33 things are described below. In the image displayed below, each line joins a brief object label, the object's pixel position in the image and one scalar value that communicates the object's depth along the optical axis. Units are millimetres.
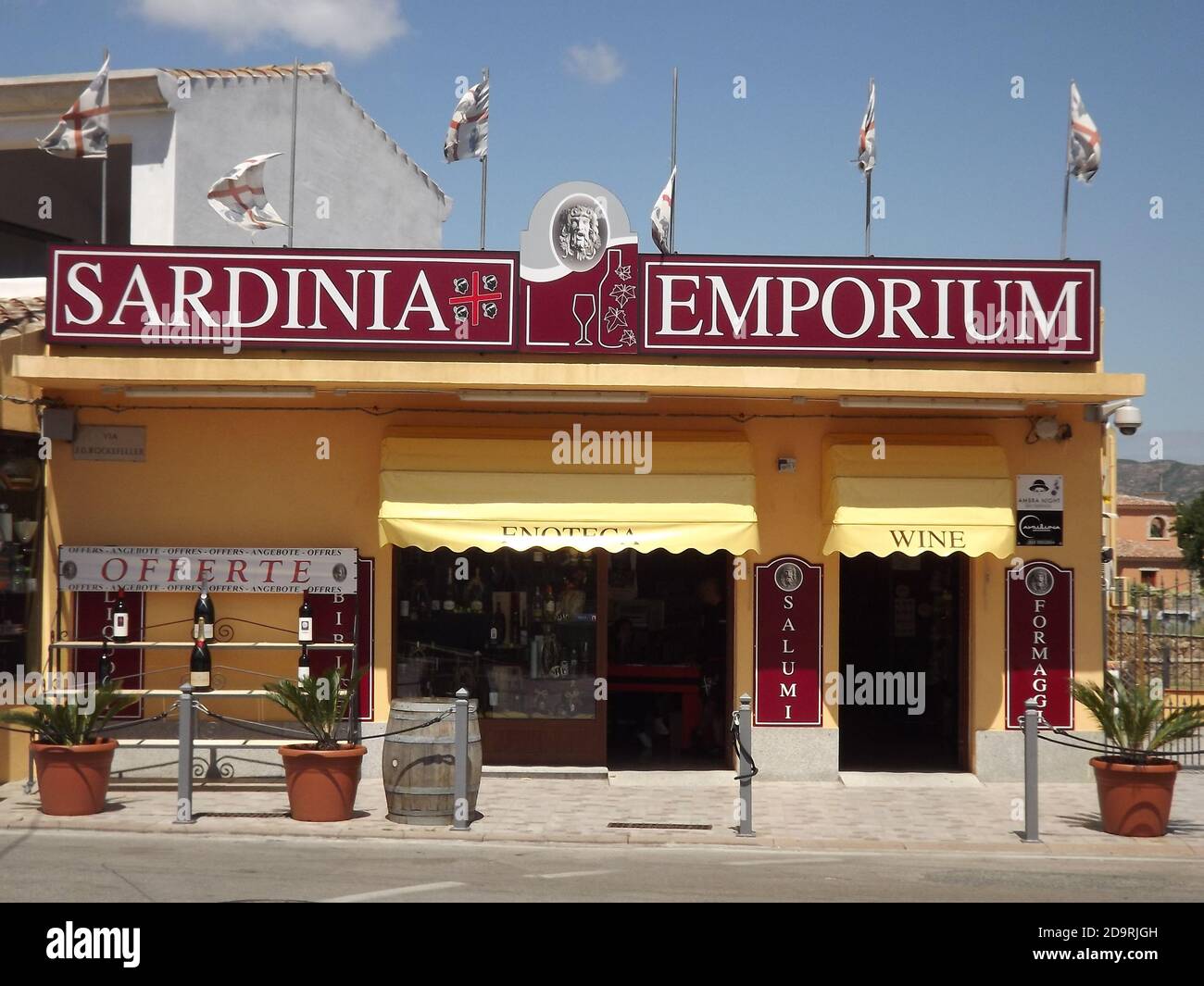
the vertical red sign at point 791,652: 14336
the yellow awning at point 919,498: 13766
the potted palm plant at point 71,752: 11680
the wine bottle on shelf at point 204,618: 13844
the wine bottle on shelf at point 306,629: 13812
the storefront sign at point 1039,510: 14359
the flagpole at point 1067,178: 14977
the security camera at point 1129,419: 13617
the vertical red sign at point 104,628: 14242
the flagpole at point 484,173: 15711
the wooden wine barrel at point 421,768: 11562
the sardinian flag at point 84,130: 14844
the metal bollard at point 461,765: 11469
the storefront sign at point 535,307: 14125
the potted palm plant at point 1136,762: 11523
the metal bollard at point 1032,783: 11305
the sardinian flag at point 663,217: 16547
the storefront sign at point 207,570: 14156
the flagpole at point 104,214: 14641
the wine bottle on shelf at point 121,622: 13914
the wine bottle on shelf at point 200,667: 13664
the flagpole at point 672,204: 16141
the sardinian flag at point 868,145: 15555
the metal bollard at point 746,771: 11461
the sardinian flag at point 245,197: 15125
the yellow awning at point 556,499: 13695
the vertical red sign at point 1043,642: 14367
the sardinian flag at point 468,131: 15625
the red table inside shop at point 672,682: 15500
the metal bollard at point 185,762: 11570
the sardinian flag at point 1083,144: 14859
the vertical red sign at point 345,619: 14312
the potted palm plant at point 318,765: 11578
